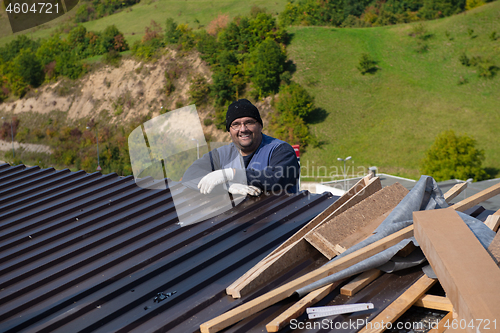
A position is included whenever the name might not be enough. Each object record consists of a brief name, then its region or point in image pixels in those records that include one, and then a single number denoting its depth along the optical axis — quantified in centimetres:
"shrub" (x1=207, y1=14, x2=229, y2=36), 6115
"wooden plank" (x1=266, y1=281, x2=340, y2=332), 260
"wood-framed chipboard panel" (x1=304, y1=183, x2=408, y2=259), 356
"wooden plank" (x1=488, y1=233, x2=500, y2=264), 284
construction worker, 523
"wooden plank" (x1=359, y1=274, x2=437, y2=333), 259
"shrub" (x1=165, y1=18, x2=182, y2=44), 6150
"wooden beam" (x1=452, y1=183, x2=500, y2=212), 390
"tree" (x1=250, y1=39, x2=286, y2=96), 4903
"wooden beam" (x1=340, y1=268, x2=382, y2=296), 298
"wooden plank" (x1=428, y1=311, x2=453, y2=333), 257
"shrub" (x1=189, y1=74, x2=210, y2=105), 5353
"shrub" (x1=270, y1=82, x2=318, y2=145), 4319
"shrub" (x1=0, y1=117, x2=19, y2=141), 6197
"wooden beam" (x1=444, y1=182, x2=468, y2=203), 482
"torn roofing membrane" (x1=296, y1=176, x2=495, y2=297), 307
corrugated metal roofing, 295
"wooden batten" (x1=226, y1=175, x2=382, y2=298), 315
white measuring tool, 276
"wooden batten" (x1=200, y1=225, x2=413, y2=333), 265
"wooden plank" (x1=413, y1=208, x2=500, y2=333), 226
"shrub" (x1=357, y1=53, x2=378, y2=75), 4750
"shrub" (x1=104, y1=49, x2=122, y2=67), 6272
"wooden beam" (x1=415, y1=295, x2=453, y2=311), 269
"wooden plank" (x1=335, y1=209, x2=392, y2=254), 349
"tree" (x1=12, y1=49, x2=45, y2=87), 6469
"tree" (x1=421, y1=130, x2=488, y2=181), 3109
